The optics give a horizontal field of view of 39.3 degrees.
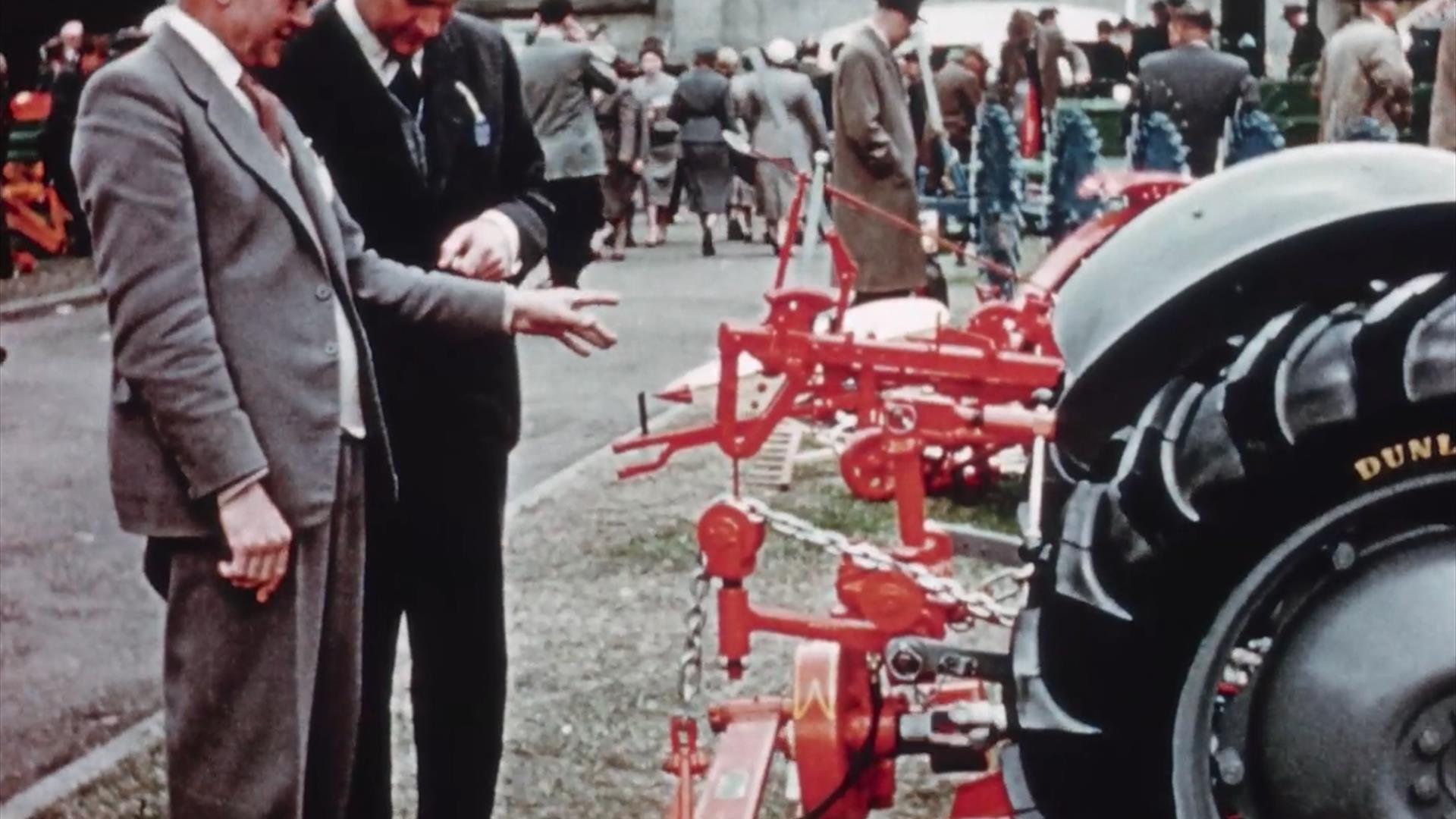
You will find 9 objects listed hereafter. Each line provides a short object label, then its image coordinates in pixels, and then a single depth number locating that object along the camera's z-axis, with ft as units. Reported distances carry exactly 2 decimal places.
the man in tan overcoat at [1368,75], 42.63
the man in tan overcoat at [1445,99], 39.19
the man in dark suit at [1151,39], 70.90
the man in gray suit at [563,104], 46.60
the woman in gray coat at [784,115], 62.44
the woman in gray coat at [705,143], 67.62
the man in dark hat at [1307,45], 71.15
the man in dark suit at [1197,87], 41.22
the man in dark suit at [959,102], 69.56
